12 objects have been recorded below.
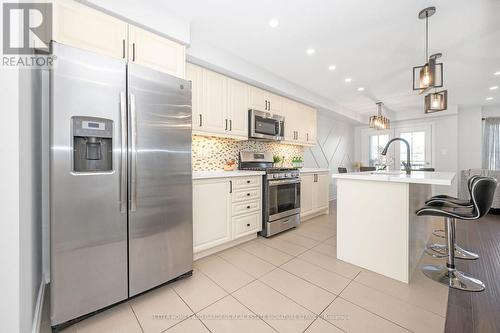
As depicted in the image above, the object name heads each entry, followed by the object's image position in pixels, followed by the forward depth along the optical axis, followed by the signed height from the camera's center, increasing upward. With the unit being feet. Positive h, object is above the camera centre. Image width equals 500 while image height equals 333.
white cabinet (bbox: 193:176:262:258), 7.76 -1.84
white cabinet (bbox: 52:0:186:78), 5.32 +3.60
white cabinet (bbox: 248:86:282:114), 11.12 +3.58
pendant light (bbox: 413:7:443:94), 6.69 +3.05
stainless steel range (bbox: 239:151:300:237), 10.07 -1.50
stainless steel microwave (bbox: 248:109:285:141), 10.88 +2.16
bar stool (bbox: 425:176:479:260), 7.07 -3.30
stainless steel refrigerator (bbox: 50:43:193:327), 4.48 -0.38
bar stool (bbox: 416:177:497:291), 5.44 -1.37
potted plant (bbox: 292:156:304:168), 15.16 +0.29
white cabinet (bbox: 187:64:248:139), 8.84 +2.76
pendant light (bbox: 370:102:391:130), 14.73 +2.98
